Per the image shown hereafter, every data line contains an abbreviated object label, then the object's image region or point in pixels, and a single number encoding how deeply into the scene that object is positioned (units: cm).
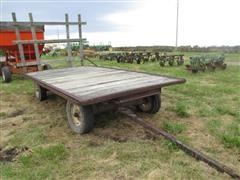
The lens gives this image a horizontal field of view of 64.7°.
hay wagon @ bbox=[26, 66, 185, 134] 271
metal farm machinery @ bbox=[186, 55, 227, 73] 800
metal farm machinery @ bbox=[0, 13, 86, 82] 636
